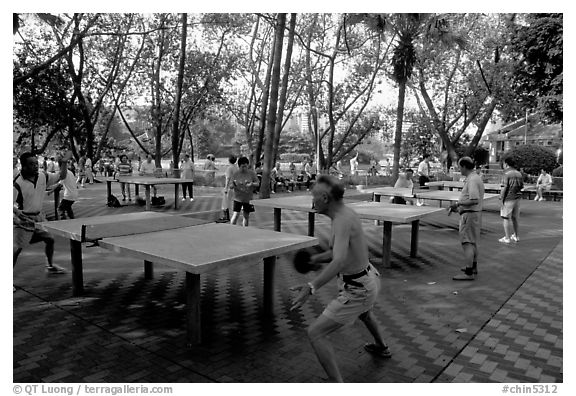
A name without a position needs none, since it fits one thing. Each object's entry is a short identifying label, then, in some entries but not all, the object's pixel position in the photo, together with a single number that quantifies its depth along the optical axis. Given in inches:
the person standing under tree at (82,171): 869.8
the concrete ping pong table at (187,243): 170.2
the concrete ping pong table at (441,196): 421.4
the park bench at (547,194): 701.9
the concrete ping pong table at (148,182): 511.8
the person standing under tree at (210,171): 860.2
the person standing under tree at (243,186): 363.3
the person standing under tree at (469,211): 258.2
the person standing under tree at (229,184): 399.8
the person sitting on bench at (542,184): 695.7
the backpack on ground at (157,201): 588.4
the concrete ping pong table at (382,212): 290.2
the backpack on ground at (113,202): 567.4
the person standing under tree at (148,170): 789.1
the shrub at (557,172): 830.5
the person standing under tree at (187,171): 649.0
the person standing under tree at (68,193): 395.6
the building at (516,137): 1641.2
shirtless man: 134.5
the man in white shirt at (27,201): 236.8
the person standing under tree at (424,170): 673.5
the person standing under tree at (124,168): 991.5
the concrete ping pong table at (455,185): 573.1
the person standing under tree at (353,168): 1015.1
